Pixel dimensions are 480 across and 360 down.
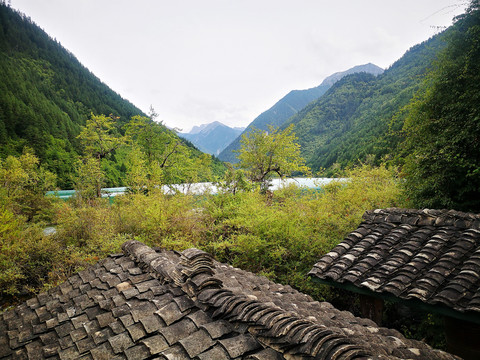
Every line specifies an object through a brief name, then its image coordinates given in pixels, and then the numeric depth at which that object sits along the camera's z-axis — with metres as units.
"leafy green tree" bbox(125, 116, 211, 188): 23.94
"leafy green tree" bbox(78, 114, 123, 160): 22.41
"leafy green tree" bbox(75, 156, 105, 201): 19.14
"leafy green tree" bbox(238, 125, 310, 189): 21.53
